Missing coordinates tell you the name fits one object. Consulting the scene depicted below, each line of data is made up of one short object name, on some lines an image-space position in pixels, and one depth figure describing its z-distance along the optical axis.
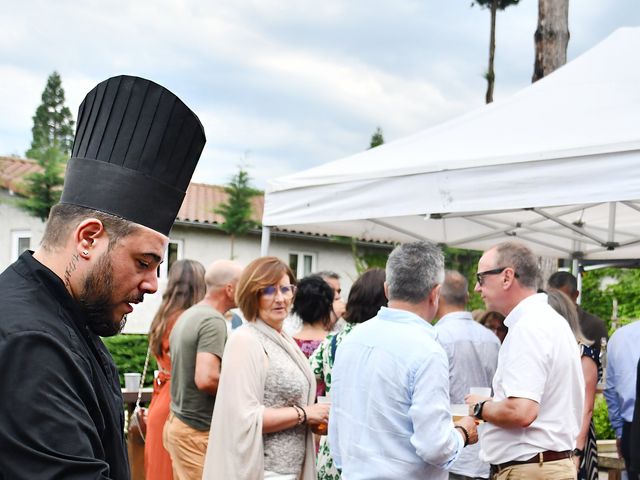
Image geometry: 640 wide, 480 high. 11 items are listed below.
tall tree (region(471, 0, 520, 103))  21.88
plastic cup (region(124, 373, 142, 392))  6.09
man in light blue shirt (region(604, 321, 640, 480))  4.93
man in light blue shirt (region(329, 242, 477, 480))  2.98
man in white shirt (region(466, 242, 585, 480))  3.45
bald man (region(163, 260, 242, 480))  4.26
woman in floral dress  4.13
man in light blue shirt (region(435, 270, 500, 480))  4.34
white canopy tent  3.93
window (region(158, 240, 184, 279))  20.14
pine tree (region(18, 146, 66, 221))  17.03
